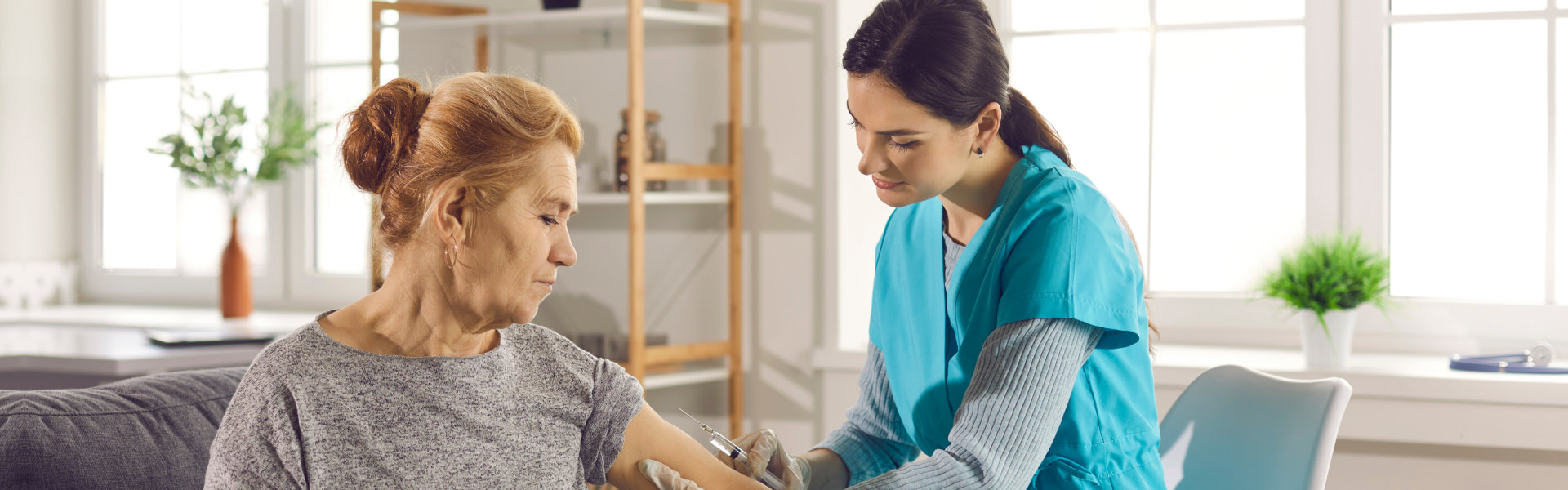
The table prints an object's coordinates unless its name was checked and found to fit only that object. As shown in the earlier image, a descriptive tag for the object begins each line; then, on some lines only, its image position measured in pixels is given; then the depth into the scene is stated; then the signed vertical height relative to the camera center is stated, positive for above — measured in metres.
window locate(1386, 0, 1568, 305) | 2.48 +0.21
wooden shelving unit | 2.57 +0.17
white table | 2.34 -0.24
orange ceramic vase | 3.15 -0.13
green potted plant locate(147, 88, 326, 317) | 3.12 +0.24
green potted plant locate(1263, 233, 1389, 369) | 2.29 -0.10
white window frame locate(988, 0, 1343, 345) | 2.59 +0.17
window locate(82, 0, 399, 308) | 3.58 +0.30
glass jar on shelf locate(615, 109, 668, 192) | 2.74 +0.23
